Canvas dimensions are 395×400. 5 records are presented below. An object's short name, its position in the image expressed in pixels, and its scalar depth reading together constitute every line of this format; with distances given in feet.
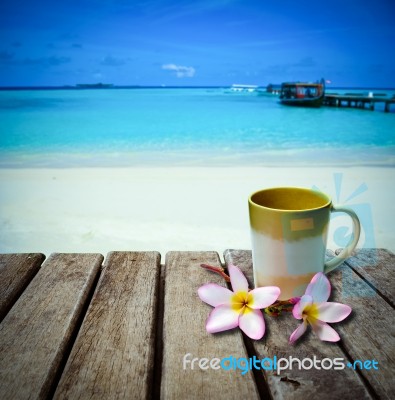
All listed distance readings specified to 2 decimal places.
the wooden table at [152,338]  1.88
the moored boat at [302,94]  92.84
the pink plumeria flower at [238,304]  2.28
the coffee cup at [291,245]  2.36
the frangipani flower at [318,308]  2.31
